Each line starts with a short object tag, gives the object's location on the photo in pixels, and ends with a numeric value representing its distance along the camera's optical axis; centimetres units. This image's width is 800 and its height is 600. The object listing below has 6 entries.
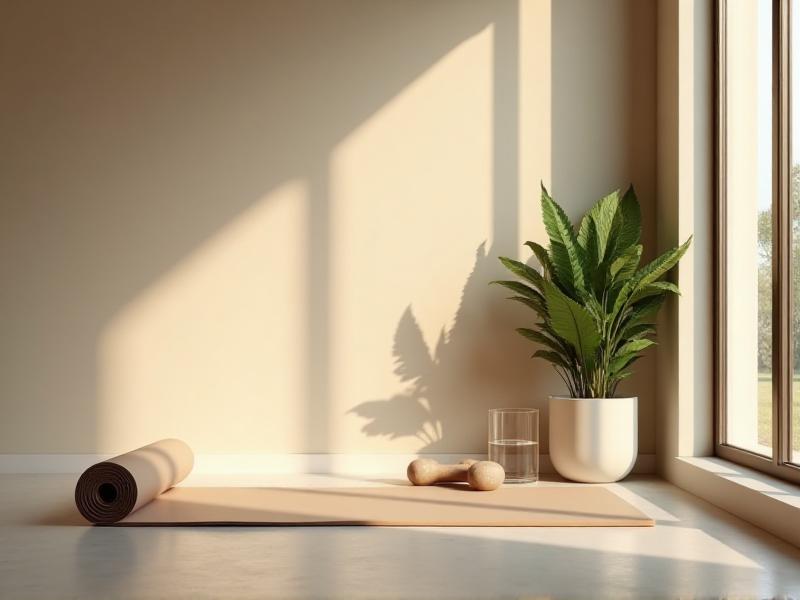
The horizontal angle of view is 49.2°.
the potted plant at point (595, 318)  288
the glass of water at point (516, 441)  290
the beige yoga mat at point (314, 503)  229
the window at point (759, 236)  236
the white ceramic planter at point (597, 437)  290
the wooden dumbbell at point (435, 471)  283
